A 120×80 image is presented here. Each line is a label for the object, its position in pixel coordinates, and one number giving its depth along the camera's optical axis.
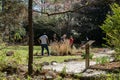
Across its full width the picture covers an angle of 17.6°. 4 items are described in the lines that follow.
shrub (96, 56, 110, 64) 15.07
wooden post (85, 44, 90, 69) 14.92
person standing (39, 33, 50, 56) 23.88
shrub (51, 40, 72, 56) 24.70
